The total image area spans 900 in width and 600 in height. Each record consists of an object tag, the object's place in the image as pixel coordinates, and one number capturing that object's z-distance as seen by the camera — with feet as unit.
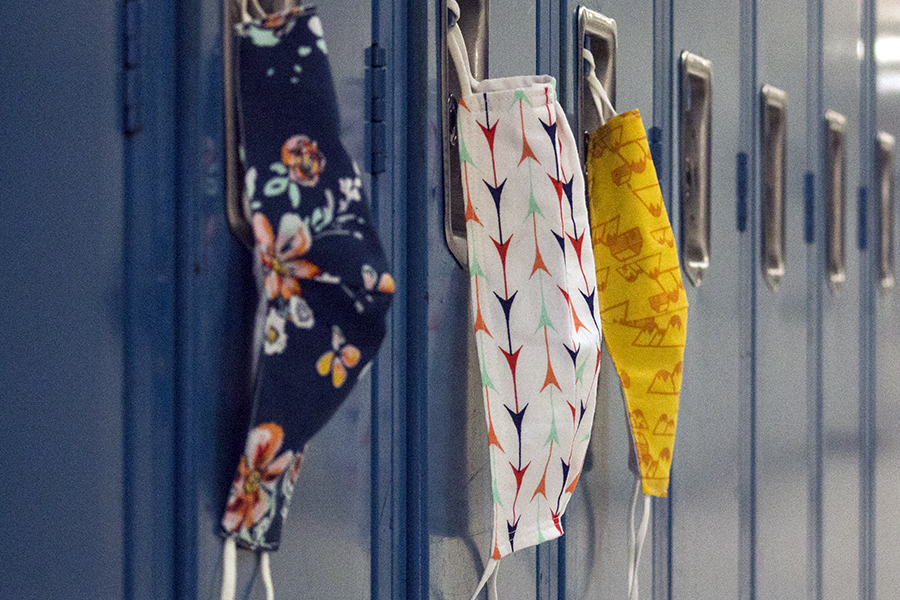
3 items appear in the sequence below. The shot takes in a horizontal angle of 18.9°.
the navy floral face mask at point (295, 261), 4.36
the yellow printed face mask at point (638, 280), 4.95
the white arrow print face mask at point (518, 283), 4.70
